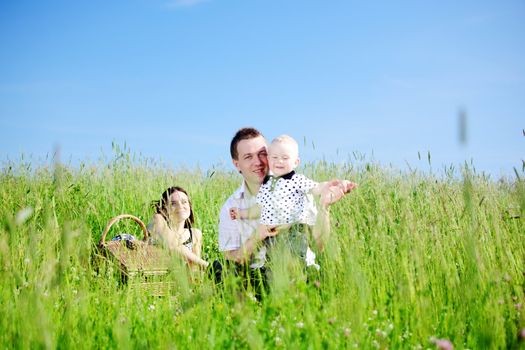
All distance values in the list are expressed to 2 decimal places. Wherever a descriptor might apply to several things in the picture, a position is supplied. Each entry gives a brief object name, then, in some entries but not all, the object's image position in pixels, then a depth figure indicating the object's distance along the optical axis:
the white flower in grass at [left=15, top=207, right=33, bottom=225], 1.55
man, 3.68
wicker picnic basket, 4.06
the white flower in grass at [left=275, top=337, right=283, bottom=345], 2.04
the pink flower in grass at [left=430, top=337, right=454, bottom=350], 1.82
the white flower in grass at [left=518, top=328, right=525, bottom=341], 2.02
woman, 4.96
